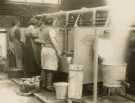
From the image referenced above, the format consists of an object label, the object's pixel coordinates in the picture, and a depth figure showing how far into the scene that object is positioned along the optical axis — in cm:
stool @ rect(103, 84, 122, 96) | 447
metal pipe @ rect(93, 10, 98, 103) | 360
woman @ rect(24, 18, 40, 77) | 526
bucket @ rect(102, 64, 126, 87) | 372
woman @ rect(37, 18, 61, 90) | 422
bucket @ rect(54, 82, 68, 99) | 386
